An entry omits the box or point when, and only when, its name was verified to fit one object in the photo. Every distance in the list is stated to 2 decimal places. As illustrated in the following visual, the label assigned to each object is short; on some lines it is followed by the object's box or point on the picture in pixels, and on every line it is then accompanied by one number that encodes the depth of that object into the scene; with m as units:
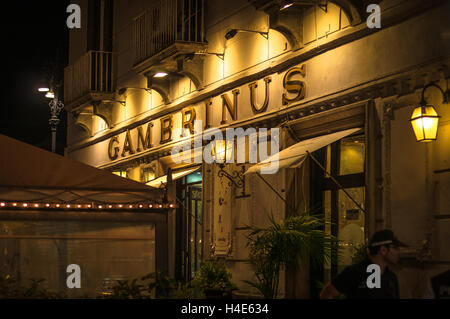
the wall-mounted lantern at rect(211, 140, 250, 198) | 15.22
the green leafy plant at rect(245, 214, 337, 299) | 10.91
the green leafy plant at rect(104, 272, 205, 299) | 7.20
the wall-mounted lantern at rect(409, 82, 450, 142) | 9.67
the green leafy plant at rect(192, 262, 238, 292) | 12.34
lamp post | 24.81
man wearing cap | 6.83
